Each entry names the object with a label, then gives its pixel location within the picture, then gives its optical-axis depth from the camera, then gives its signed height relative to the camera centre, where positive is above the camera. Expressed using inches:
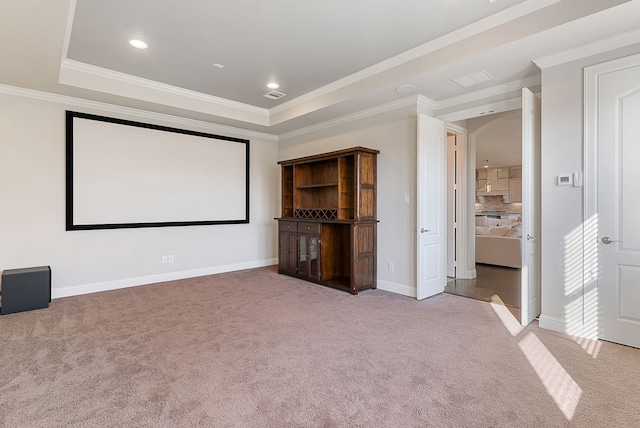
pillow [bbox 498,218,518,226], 388.2 -9.6
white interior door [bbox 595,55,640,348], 106.7 +3.7
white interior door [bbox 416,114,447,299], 163.3 +3.2
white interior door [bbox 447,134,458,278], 211.8 +5.3
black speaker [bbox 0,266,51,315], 140.8 -32.4
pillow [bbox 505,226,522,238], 268.8 -15.5
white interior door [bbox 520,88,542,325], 125.6 +5.7
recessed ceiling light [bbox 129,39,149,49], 131.0 +67.9
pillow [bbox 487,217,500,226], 393.5 -10.5
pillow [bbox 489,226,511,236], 275.6 -15.1
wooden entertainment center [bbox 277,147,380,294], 180.1 -3.3
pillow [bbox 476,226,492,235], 287.9 -14.9
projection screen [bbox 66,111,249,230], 174.2 +23.0
